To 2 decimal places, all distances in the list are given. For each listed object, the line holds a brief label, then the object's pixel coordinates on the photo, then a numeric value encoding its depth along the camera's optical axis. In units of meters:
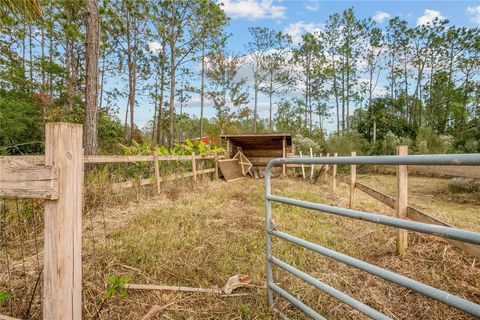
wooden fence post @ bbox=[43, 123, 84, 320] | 1.38
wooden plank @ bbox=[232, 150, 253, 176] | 14.05
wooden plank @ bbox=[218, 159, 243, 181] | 12.20
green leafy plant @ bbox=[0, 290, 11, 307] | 1.78
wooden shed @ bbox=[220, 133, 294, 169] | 13.10
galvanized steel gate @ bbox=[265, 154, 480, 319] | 0.97
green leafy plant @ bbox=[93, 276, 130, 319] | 1.87
